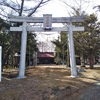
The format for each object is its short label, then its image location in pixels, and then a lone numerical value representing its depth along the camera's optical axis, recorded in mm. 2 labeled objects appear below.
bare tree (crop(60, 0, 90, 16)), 12387
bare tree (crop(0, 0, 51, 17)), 9171
